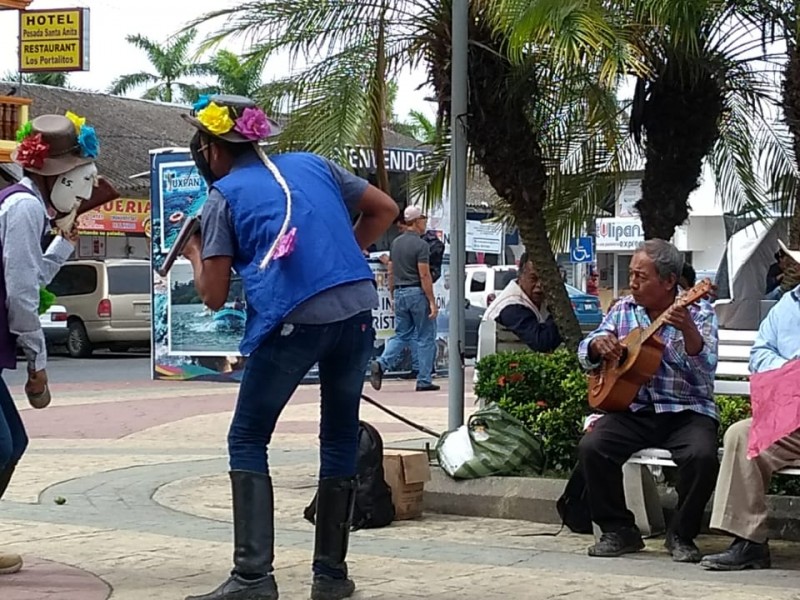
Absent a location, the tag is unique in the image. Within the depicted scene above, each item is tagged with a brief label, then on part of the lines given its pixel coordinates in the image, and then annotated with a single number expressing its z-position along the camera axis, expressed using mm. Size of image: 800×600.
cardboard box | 7332
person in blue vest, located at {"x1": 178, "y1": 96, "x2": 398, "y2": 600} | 5145
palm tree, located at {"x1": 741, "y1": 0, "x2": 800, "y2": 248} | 7840
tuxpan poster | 16656
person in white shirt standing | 5477
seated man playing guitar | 6266
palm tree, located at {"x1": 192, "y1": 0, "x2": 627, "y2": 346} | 8758
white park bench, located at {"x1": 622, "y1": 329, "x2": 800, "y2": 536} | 6430
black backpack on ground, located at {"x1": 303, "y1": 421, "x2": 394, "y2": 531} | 7188
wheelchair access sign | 27019
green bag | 7566
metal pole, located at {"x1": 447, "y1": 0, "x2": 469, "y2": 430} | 8273
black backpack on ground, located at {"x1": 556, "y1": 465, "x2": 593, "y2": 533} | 6840
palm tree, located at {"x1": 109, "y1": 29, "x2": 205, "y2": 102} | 56781
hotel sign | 28203
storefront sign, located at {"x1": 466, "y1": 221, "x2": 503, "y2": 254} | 25047
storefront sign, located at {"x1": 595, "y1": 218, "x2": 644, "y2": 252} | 36250
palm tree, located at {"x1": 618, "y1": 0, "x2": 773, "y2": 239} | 8969
